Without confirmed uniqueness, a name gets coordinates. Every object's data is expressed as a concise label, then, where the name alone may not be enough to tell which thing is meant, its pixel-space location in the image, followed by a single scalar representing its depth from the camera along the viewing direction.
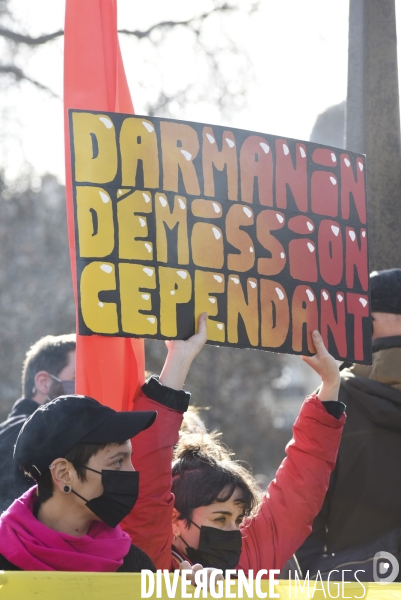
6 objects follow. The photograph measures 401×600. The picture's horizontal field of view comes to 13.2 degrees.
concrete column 8.41
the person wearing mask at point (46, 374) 7.44
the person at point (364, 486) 6.02
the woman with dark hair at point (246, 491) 5.17
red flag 5.49
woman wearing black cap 4.41
